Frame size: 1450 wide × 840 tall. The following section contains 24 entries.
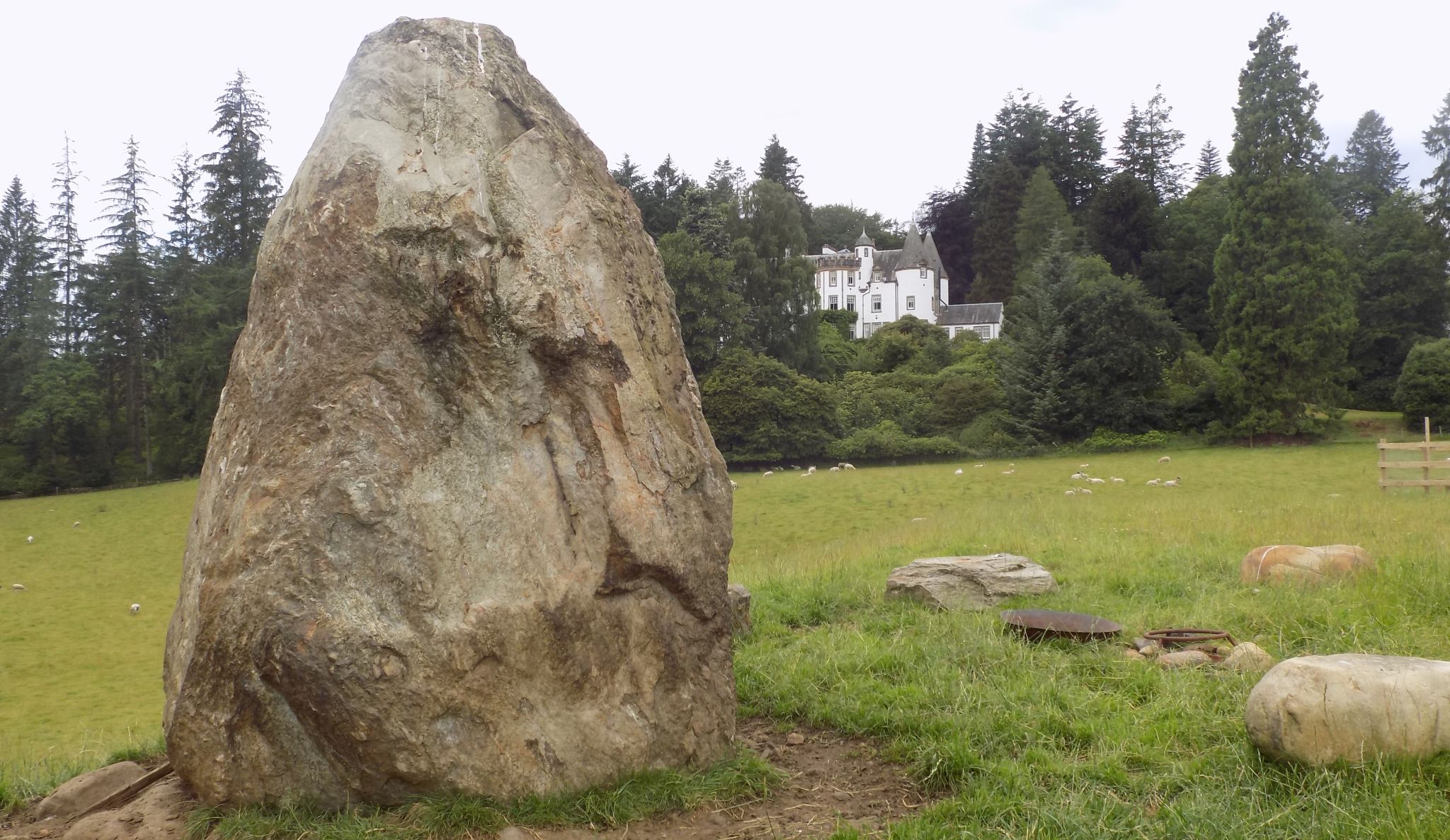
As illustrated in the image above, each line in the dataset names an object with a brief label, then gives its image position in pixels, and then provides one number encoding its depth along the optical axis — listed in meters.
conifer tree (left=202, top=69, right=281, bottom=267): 41.09
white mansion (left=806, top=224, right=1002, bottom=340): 66.25
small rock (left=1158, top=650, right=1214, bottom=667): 6.63
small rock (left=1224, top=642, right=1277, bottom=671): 6.42
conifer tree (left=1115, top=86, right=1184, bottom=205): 67.38
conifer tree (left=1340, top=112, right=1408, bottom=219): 54.12
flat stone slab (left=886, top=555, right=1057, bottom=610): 8.97
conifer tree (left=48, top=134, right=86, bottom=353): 43.19
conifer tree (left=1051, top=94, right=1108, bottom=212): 69.06
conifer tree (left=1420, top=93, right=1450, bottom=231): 43.16
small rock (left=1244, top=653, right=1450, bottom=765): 4.67
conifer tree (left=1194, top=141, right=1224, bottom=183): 72.69
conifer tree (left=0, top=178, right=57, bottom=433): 40.31
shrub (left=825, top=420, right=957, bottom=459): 36.94
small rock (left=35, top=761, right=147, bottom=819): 5.38
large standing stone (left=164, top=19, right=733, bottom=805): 4.59
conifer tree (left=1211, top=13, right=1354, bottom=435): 33.66
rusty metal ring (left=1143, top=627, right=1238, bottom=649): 7.28
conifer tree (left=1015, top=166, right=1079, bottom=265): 57.94
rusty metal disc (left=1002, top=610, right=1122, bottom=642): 7.44
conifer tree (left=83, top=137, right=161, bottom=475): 40.69
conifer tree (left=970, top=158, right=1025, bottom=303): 65.19
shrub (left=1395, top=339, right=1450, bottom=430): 34.75
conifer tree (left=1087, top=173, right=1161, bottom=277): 56.47
